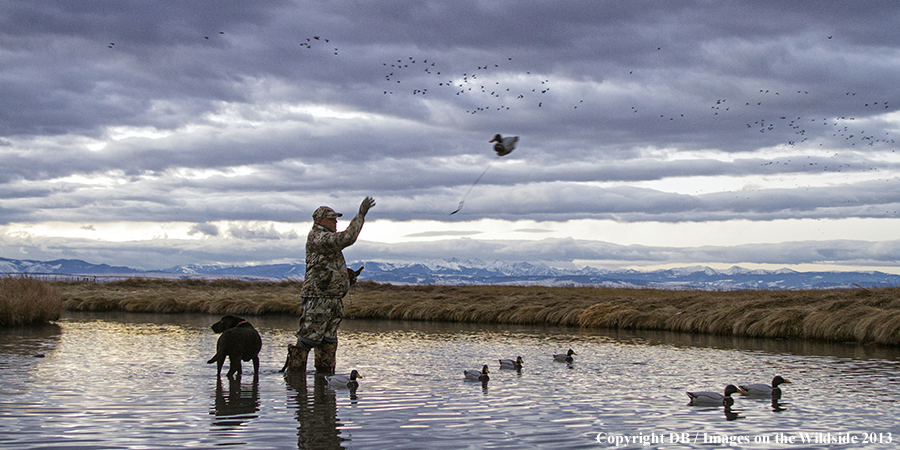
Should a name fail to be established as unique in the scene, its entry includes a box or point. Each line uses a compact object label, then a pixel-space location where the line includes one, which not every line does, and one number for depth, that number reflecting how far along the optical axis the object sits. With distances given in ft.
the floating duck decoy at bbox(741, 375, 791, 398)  35.42
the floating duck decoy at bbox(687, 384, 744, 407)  33.19
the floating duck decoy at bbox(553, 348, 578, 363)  50.91
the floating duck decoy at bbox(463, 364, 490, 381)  40.84
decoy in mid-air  39.63
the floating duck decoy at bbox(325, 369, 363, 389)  36.24
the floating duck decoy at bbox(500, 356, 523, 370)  46.72
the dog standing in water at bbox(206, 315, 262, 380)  39.40
